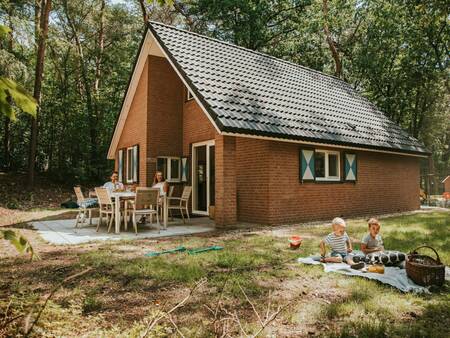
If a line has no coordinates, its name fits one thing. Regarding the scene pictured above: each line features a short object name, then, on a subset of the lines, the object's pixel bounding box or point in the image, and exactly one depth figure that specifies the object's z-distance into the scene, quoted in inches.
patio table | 349.1
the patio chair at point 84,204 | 389.4
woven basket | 169.6
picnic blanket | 169.2
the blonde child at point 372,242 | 220.4
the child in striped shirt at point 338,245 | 218.5
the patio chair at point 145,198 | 342.6
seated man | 451.7
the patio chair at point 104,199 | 352.2
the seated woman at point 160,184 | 411.3
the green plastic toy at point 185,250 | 248.7
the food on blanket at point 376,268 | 192.5
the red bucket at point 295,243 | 267.3
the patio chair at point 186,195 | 430.4
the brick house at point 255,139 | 406.3
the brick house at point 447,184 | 1413.6
